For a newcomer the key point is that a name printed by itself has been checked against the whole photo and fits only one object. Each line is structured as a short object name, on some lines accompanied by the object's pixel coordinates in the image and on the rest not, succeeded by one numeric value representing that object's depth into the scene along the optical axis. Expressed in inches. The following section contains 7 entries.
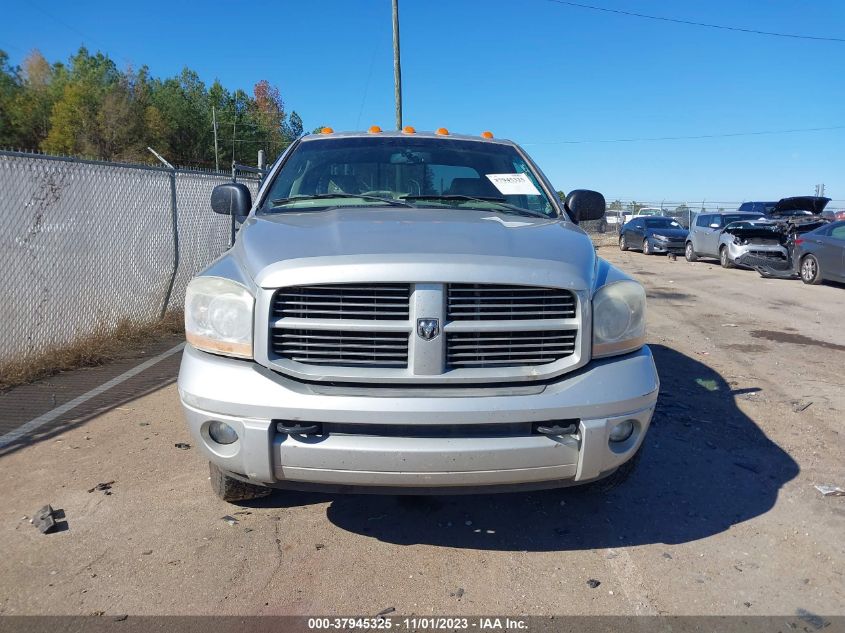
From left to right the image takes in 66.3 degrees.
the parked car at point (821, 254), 524.7
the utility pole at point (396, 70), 850.1
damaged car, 641.0
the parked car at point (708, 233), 757.9
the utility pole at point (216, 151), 2130.9
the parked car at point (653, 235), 906.7
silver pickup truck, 98.0
